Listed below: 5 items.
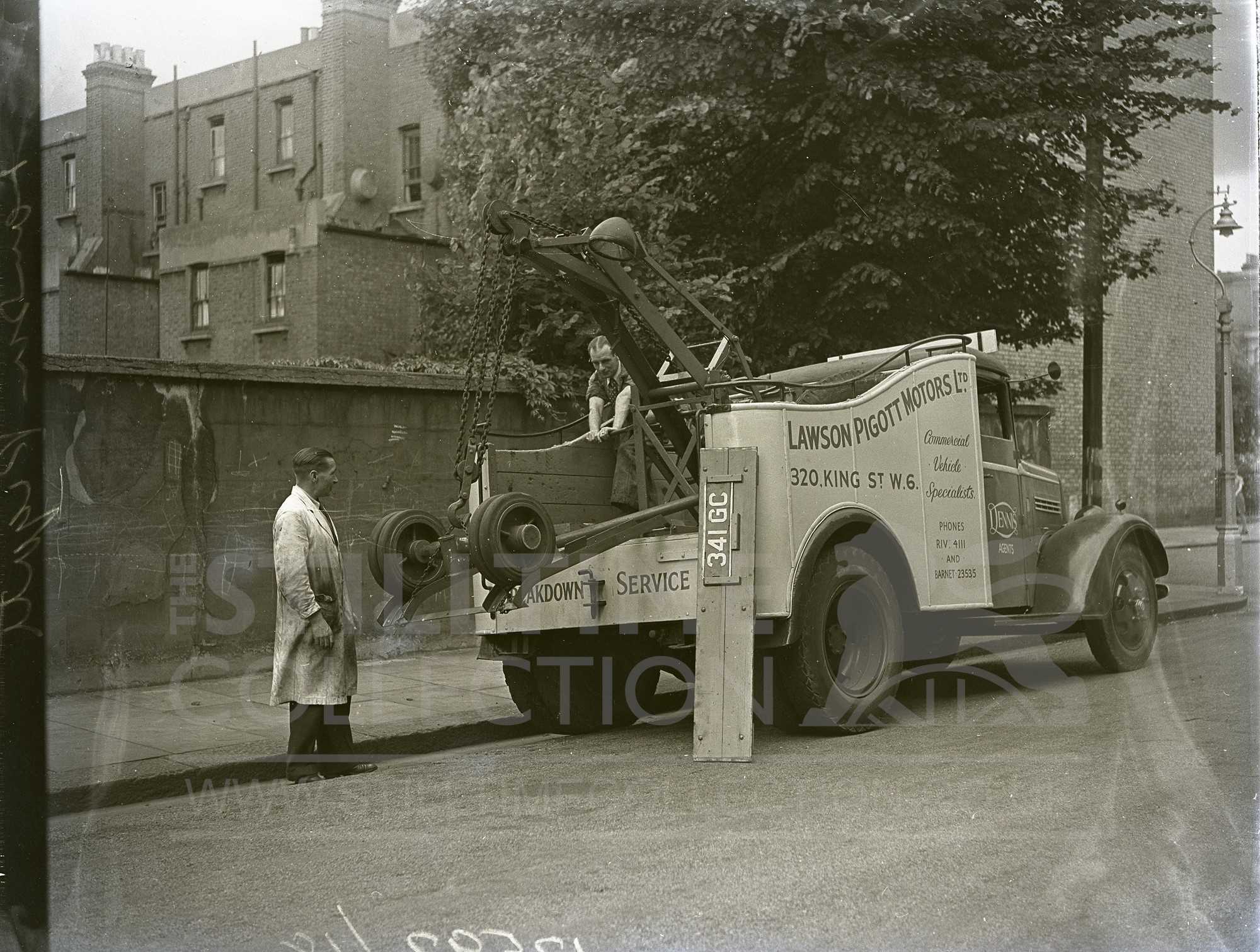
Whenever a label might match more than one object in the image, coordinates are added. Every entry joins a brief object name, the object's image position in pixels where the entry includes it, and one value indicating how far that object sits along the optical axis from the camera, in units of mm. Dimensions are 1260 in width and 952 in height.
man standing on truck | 8688
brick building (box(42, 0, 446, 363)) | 9094
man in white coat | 7207
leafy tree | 10484
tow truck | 7297
